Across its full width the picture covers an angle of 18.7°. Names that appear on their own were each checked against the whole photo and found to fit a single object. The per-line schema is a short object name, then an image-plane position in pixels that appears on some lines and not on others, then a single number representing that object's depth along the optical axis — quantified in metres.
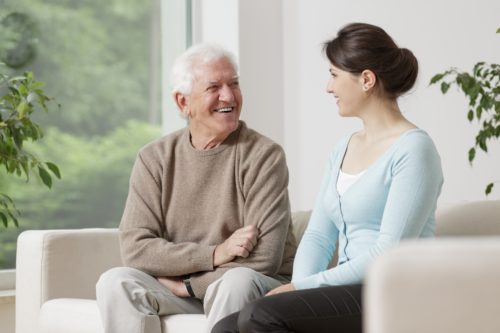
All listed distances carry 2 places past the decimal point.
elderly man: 4.29
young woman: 3.38
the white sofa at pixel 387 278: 1.86
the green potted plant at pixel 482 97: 4.89
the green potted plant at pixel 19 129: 5.15
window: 7.27
